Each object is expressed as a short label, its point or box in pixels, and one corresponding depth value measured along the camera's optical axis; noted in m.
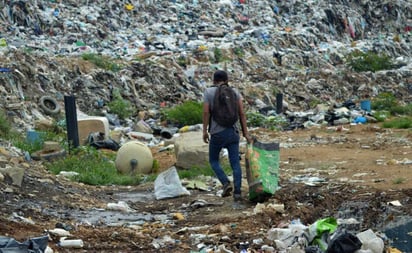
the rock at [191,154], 16.56
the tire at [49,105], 24.46
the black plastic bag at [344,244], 8.46
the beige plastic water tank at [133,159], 16.68
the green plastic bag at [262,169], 12.17
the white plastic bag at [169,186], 13.67
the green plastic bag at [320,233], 8.95
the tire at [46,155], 16.70
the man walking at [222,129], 12.47
